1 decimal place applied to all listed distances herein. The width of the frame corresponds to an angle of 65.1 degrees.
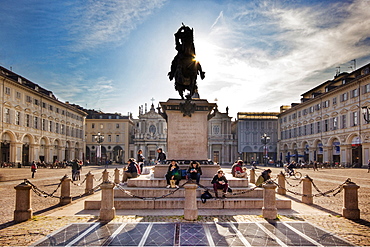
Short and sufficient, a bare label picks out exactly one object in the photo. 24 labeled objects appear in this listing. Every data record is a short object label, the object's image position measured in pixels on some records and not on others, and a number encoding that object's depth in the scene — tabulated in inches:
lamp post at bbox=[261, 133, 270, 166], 1783.0
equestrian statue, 488.7
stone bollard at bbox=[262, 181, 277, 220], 326.6
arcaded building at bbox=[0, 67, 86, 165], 1478.8
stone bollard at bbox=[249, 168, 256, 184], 714.3
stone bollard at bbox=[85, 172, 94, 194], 573.0
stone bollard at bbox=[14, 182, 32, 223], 327.3
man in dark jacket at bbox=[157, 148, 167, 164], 578.9
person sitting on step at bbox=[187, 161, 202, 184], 394.8
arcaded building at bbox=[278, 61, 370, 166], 1470.2
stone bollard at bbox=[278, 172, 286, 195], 562.4
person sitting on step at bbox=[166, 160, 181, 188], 406.6
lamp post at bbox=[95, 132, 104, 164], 1527.4
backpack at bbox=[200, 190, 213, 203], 372.2
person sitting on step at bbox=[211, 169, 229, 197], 382.9
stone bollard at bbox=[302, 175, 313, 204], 460.2
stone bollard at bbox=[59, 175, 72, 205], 444.5
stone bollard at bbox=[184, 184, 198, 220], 313.2
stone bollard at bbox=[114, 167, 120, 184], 769.7
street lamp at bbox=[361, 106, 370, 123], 831.1
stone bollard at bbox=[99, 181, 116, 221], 321.7
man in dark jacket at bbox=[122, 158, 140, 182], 506.0
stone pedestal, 466.3
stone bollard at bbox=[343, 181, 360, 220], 337.2
